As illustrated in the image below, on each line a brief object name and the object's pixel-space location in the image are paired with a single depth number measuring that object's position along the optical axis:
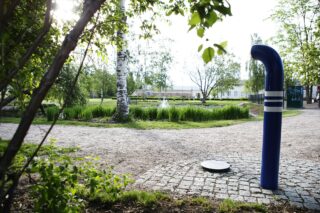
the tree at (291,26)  25.95
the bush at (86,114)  12.52
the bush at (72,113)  12.63
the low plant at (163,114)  12.76
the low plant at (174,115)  12.33
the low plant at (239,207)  2.92
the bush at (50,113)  11.63
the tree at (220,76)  38.32
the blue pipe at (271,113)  3.54
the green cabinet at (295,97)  23.17
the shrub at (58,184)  1.70
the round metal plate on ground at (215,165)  4.38
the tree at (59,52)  1.17
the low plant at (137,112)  12.96
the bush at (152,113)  12.98
